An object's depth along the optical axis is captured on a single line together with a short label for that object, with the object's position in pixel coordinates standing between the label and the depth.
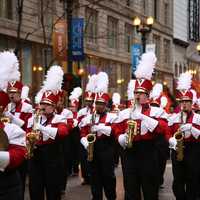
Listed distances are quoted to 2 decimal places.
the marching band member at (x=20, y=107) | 10.18
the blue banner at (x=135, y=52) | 32.80
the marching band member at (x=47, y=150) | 9.05
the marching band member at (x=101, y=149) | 10.45
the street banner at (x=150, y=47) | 29.50
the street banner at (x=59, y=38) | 22.25
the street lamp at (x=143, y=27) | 26.97
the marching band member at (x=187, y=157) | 9.76
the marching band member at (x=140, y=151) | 8.81
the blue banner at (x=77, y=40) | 22.77
